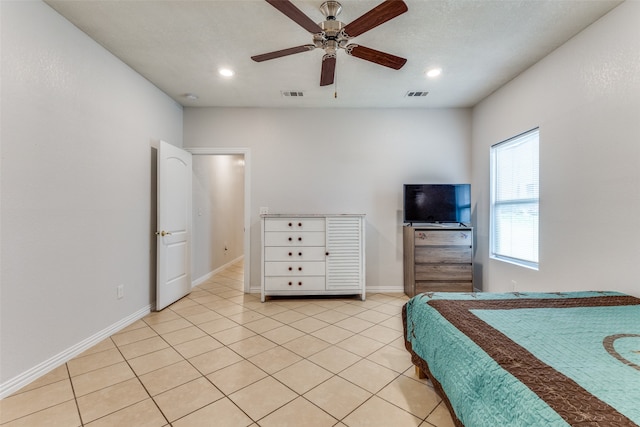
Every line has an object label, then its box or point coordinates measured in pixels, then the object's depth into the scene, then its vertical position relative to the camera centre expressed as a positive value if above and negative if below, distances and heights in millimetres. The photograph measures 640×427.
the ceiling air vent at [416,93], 3479 +1498
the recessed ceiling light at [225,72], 2930 +1498
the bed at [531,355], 836 -557
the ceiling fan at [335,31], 1642 +1200
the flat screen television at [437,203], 3768 +130
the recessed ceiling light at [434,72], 2916 +1497
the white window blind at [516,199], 2900 +149
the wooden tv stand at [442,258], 3574 -581
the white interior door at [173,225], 3238 -160
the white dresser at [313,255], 3584 -547
